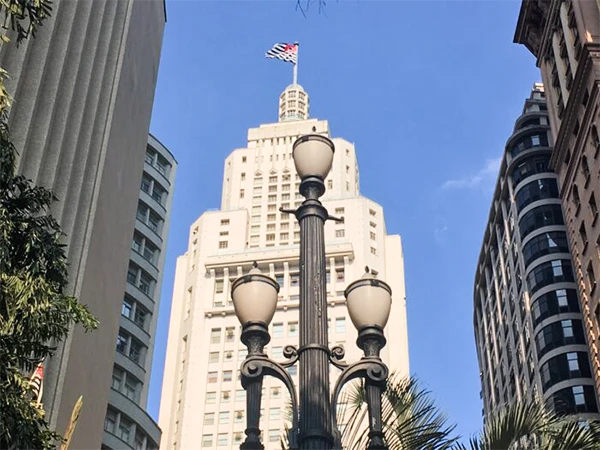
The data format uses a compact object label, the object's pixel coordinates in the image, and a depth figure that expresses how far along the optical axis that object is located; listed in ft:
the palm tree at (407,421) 34.91
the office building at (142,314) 161.58
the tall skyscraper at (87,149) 87.10
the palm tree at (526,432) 32.91
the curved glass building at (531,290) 219.00
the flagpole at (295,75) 435.94
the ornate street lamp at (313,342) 34.37
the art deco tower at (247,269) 304.30
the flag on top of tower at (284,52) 248.91
